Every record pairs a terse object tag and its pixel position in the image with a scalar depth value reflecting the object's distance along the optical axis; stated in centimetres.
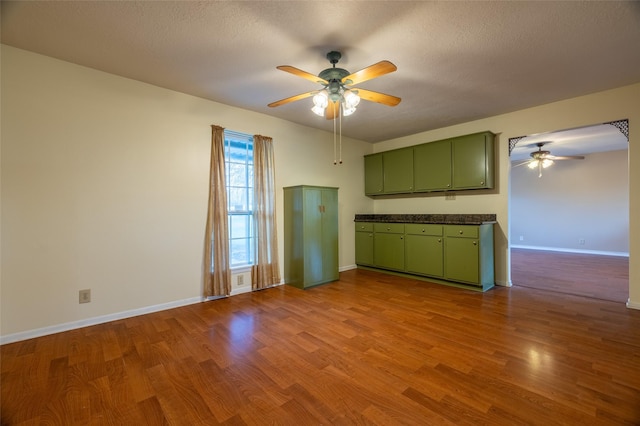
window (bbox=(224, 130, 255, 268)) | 380
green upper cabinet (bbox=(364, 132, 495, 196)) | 409
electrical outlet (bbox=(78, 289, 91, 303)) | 273
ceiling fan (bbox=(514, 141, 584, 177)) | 588
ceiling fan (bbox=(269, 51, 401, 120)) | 233
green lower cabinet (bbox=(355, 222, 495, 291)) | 384
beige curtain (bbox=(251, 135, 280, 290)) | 393
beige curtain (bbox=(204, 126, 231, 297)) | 349
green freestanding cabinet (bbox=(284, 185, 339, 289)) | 401
